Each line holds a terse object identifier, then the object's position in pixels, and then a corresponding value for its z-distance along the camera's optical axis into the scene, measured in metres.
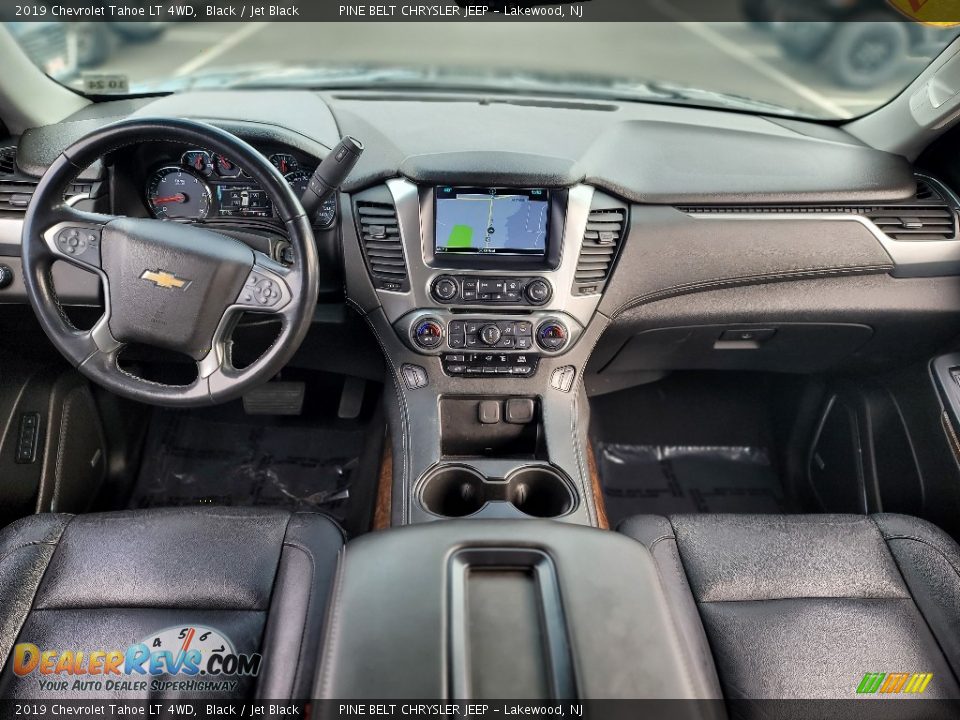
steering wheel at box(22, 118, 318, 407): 1.45
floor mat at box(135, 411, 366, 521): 2.45
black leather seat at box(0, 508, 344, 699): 1.24
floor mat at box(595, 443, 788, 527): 2.52
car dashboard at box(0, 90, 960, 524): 1.76
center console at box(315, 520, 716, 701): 1.00
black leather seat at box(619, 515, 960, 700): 1.28
